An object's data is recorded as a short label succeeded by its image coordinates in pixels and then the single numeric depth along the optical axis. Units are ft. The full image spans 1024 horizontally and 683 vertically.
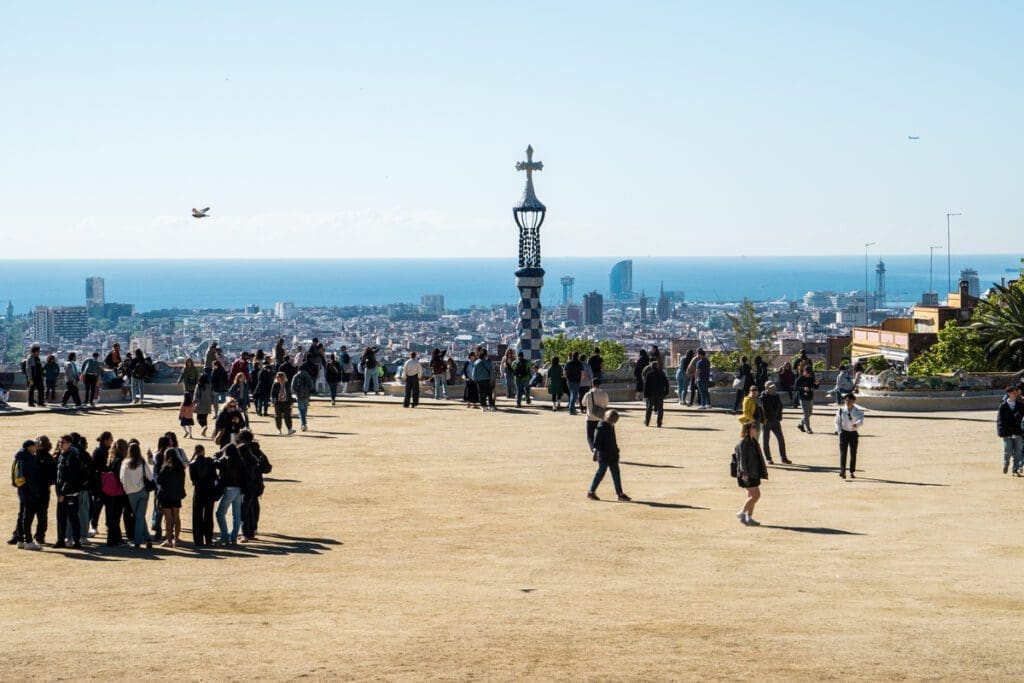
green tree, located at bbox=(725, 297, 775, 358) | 277.48
